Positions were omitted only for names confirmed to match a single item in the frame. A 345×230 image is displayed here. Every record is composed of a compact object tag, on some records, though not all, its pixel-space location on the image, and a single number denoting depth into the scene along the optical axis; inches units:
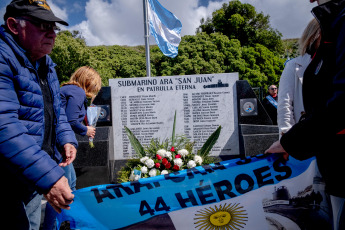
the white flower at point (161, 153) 135.0
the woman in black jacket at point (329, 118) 40.9
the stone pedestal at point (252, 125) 169.9
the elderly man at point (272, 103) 282.4
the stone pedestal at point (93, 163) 169.2
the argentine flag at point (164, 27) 317.1
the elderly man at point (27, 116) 47.2
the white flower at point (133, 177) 126.9
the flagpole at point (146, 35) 293.3
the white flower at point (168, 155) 134.6
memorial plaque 177.2
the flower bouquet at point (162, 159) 130.0
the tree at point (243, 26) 1052.5
